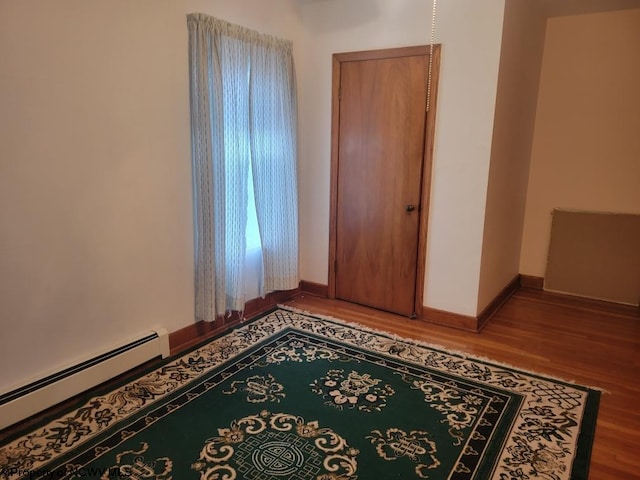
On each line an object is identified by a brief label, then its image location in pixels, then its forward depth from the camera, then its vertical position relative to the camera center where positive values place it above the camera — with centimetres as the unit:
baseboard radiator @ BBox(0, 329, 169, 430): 213 -117
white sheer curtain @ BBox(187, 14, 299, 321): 289 +4
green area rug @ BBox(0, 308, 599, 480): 194 -130
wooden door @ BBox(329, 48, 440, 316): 345 -11
